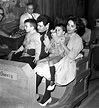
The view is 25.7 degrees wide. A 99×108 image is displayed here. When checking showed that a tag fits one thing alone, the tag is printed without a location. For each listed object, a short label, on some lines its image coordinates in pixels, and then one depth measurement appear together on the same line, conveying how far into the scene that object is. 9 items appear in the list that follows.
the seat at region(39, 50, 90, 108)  2.38
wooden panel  1.82
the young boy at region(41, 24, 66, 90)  2.28
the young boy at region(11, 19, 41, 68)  2.32
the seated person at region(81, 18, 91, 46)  4.08
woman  2.35
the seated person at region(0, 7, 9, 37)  3.22
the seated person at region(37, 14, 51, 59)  2.35
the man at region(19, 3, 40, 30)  3.40
